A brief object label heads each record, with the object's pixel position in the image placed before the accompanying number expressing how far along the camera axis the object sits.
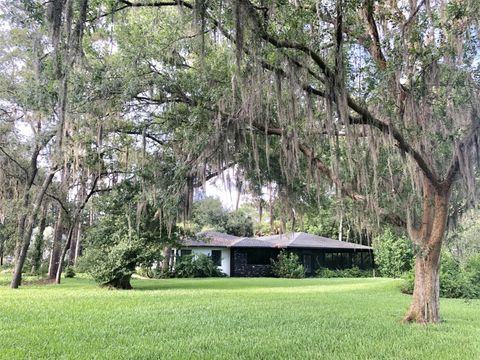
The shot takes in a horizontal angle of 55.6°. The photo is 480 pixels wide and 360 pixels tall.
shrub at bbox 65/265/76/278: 25.24
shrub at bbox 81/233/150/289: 15.16
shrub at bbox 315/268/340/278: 26.64
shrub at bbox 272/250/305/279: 25.58
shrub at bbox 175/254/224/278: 24.69
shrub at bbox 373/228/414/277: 22.17
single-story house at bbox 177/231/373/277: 27.08
